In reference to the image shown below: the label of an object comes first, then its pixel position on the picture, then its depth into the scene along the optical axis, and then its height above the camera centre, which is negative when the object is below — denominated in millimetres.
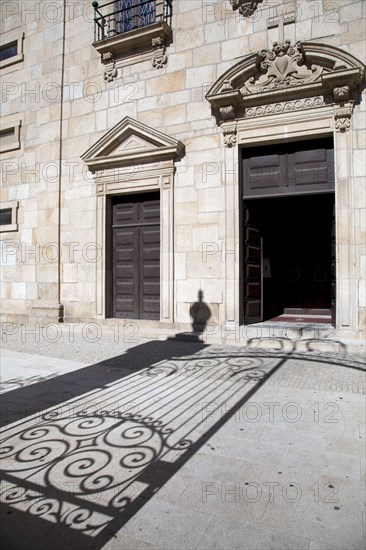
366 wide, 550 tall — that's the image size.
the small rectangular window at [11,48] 11562 +6987
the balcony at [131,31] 9375 +6007
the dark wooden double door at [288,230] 8305 +1363
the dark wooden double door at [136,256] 9688 +594
